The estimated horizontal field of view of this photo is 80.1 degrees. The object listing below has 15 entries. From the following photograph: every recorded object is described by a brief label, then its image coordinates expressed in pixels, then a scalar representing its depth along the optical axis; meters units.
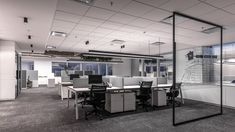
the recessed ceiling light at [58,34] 4.90
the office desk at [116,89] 4.11
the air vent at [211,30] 4.36
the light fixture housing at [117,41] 6.06
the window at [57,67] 13.81
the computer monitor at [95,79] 5.02
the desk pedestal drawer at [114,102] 4.42
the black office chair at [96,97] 4.01
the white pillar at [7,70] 6.36
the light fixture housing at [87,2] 2.74
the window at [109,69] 14.49
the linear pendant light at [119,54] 5.19
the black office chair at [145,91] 4.86
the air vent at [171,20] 3.59
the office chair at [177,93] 5.65
